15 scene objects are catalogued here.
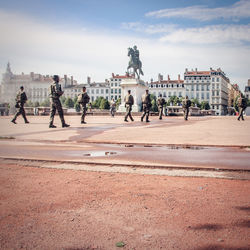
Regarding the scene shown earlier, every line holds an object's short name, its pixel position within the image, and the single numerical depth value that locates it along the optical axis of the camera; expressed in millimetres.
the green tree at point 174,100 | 105400
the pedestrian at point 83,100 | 16047
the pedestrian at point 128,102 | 17719
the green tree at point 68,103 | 111188
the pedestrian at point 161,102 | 21150
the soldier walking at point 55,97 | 11953
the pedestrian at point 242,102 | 20062
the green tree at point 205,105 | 103688
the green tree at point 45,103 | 117512
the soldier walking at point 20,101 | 15516
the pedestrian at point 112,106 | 31419
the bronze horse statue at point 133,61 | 41000
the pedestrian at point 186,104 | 21355
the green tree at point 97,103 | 101369
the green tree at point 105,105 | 82988
